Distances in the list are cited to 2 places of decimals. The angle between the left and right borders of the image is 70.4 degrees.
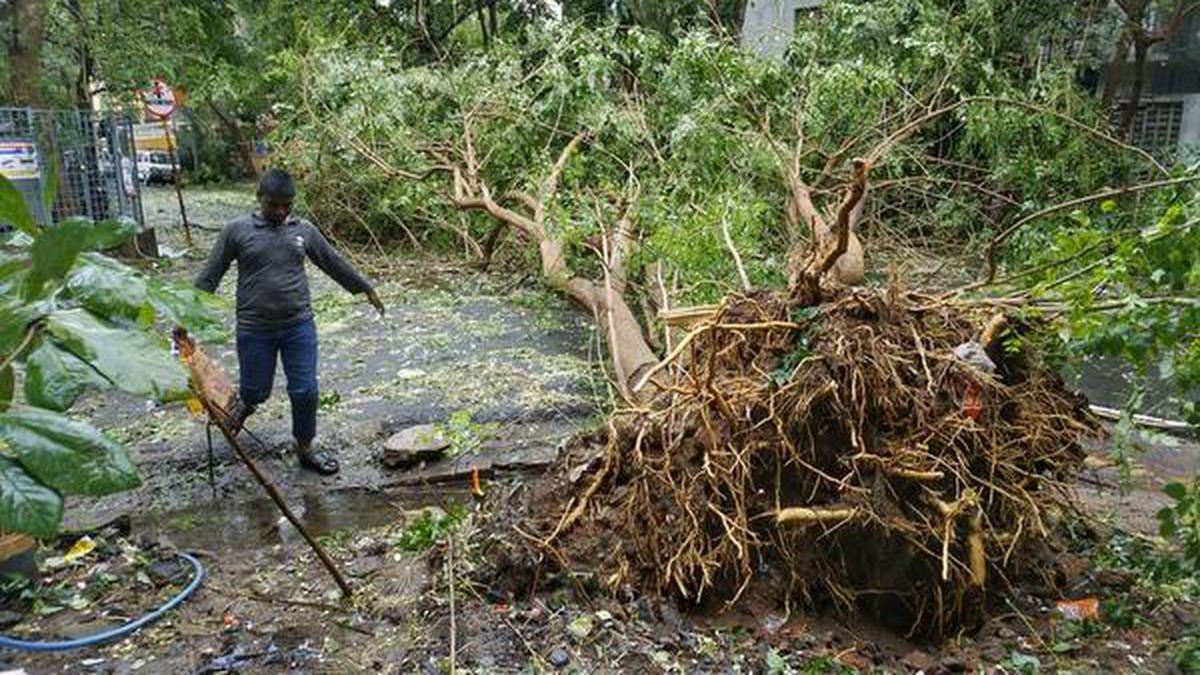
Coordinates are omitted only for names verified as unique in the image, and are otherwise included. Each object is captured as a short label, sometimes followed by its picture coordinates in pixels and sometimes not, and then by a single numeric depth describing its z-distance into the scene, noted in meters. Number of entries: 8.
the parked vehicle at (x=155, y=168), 24.38
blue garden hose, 2.70
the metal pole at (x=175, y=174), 10.75
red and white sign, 10.91
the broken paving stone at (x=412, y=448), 4.61
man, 4.36
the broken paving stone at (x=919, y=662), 2.95
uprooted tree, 3.16
